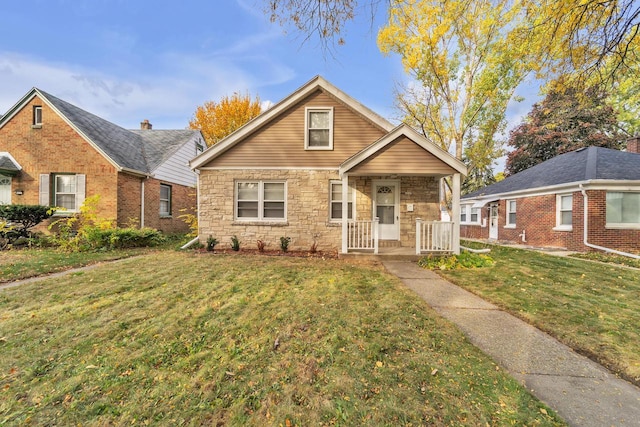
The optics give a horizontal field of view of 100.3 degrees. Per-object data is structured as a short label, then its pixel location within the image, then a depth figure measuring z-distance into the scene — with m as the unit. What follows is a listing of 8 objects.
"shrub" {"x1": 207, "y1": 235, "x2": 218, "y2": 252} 9.44
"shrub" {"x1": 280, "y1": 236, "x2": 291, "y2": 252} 9.34
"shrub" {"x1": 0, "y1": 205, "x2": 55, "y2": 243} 9.65
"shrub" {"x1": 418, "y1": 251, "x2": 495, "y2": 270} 7.26
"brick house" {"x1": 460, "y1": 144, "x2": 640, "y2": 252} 10.19
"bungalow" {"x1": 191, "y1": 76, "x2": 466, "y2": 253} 9.60
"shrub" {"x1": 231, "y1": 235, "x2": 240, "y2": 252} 9.51
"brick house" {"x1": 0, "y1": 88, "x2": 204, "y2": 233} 11.33
